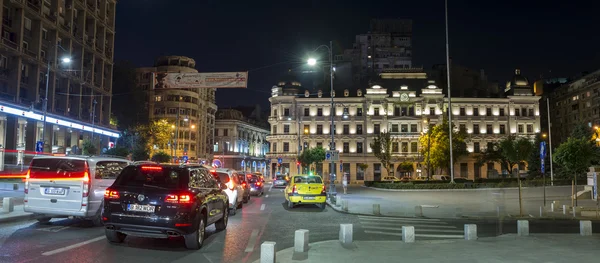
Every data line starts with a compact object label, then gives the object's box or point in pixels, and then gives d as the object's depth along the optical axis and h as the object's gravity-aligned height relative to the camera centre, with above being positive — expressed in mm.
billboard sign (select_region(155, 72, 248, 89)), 23172 +4288
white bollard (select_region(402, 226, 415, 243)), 10903 -1761
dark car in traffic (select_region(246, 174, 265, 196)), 32906 -1722
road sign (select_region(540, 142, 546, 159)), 22406 +643
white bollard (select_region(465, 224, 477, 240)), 11500 -1808
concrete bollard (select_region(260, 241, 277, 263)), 7762 -1581
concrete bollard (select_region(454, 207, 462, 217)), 18625 -2146
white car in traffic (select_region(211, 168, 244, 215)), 18062 -1131
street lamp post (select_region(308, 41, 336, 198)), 26583 -962
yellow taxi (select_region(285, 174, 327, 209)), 21469 -1503
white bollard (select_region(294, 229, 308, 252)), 9211 -1636
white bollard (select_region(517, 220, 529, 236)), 12391 -1830
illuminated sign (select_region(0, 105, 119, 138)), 37406 +4131
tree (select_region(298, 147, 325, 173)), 66938 +932
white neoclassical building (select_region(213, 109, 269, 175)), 97500 +4836
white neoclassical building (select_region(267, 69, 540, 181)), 77812 +7308
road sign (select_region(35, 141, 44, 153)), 33250 +1169
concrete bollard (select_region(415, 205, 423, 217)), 18656 -2053
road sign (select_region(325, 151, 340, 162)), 29561 +450
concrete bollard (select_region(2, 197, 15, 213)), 14620 -1433
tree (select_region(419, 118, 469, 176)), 56719 +2357
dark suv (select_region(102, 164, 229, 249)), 9250 -909
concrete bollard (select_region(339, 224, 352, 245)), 10495 -1710
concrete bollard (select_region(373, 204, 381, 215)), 19281 -2049
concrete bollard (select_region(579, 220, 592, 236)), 12703 -1894
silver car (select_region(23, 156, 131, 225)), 12133 -699
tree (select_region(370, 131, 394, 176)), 66000 +2278
